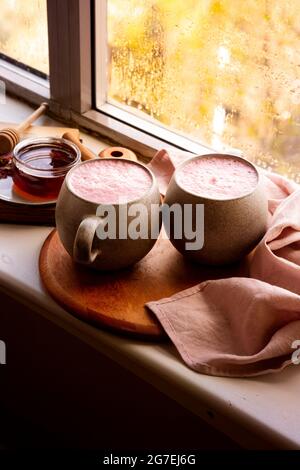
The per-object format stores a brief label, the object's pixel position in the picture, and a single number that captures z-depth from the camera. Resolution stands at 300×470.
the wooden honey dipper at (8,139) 1.02
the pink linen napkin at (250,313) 0.72
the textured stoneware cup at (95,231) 0.75
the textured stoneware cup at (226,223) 0.76
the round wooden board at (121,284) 0.78
